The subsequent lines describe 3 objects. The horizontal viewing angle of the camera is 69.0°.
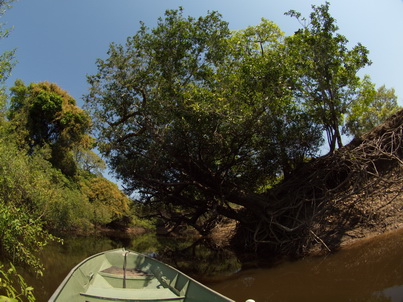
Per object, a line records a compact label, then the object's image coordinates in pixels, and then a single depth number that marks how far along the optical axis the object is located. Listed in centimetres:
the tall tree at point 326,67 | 1298
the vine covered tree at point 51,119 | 2873
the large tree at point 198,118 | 1273
